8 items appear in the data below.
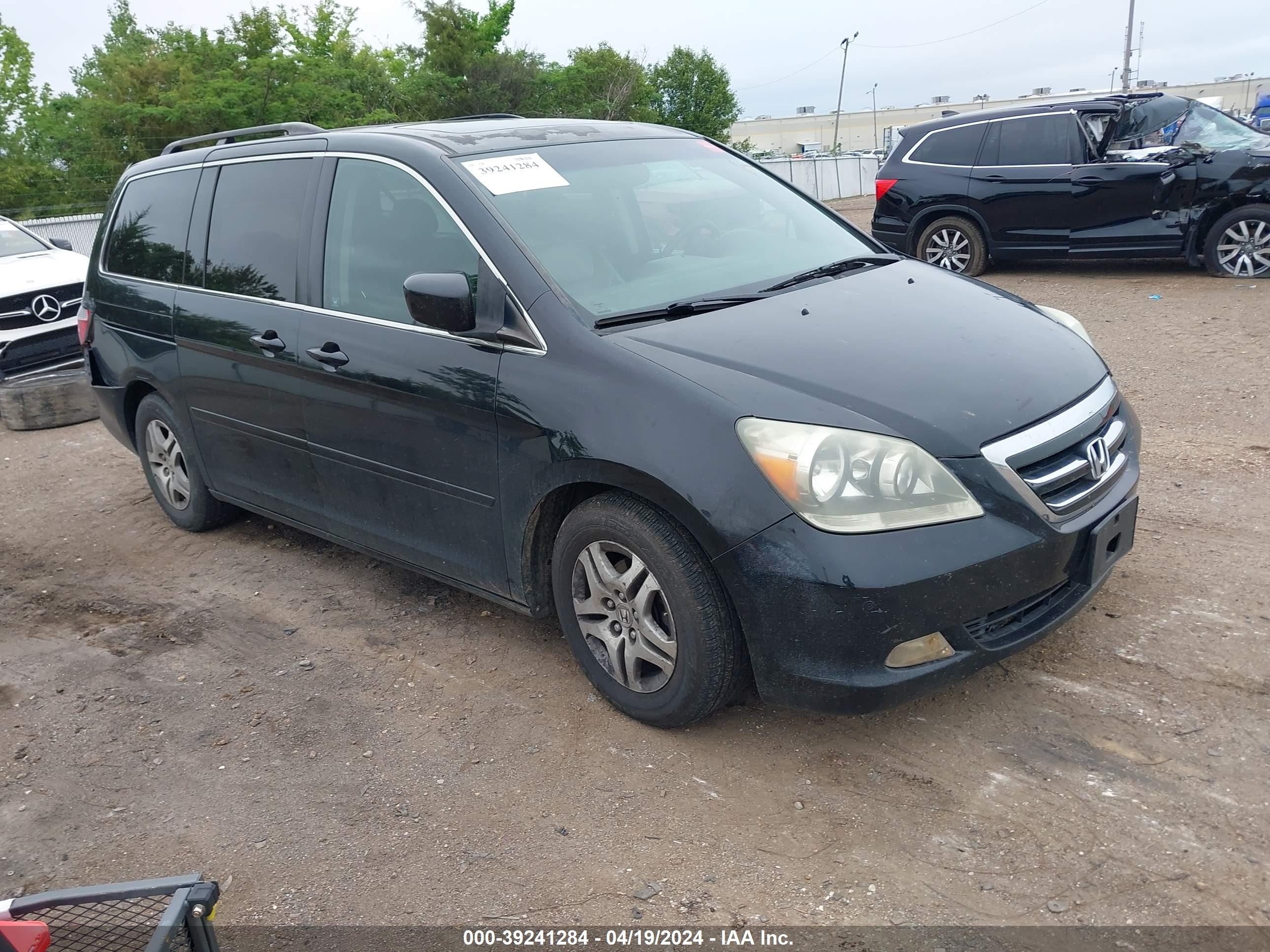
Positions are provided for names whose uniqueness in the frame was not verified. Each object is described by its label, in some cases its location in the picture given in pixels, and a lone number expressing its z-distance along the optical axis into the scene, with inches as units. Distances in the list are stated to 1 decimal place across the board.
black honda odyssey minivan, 114.5
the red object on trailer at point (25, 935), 78.9
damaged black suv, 402.0
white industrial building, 3009.4
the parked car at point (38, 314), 366.9
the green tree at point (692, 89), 2632.9
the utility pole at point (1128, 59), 1857.8
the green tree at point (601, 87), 1936.5
